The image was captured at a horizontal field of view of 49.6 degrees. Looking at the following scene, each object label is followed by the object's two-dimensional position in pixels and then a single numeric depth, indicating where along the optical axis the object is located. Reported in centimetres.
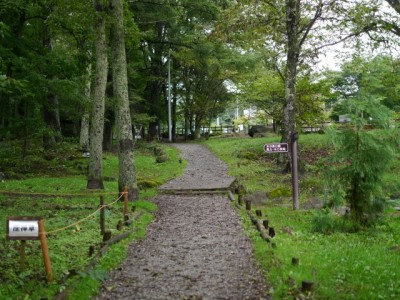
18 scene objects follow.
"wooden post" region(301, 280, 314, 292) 550
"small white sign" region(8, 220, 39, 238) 621
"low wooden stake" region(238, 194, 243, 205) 1363
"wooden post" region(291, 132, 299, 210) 1226
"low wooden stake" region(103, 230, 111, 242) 863
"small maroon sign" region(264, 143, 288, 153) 1188
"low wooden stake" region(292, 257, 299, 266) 687
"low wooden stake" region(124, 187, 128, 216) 1151
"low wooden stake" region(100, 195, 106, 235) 936
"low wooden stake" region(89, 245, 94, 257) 791
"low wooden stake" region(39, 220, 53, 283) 631
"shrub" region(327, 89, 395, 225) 885
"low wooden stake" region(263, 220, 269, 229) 969
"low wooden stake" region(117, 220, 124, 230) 993
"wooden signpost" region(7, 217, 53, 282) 621
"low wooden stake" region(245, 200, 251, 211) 1248
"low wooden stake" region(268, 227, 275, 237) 898
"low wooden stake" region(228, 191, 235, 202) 1462
